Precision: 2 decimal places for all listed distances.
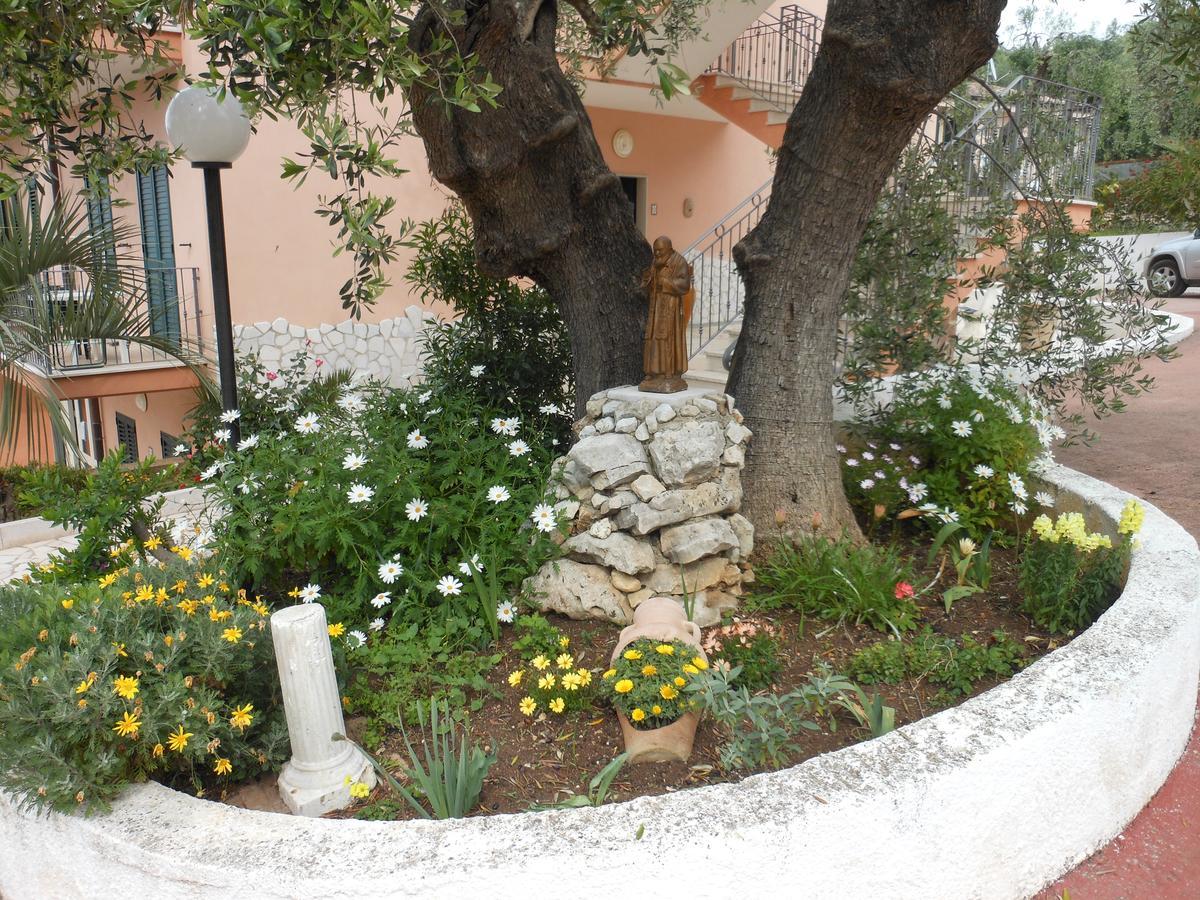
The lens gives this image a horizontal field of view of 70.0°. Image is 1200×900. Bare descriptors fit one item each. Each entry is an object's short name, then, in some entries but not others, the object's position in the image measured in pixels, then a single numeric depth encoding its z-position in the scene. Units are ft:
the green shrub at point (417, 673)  9.91
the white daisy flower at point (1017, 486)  13.60
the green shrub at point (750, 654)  10.28
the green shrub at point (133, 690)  7.61
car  60.29
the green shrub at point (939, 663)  10.44
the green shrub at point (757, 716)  8.64
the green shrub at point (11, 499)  24.47
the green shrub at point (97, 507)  11.98
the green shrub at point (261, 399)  19.89
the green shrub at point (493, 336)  16.75
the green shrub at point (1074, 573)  11.64
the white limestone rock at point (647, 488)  12.18
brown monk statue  12.80
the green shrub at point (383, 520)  11.34
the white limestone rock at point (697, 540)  12.03
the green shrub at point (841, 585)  11.71
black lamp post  14.55
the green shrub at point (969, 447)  14.29
